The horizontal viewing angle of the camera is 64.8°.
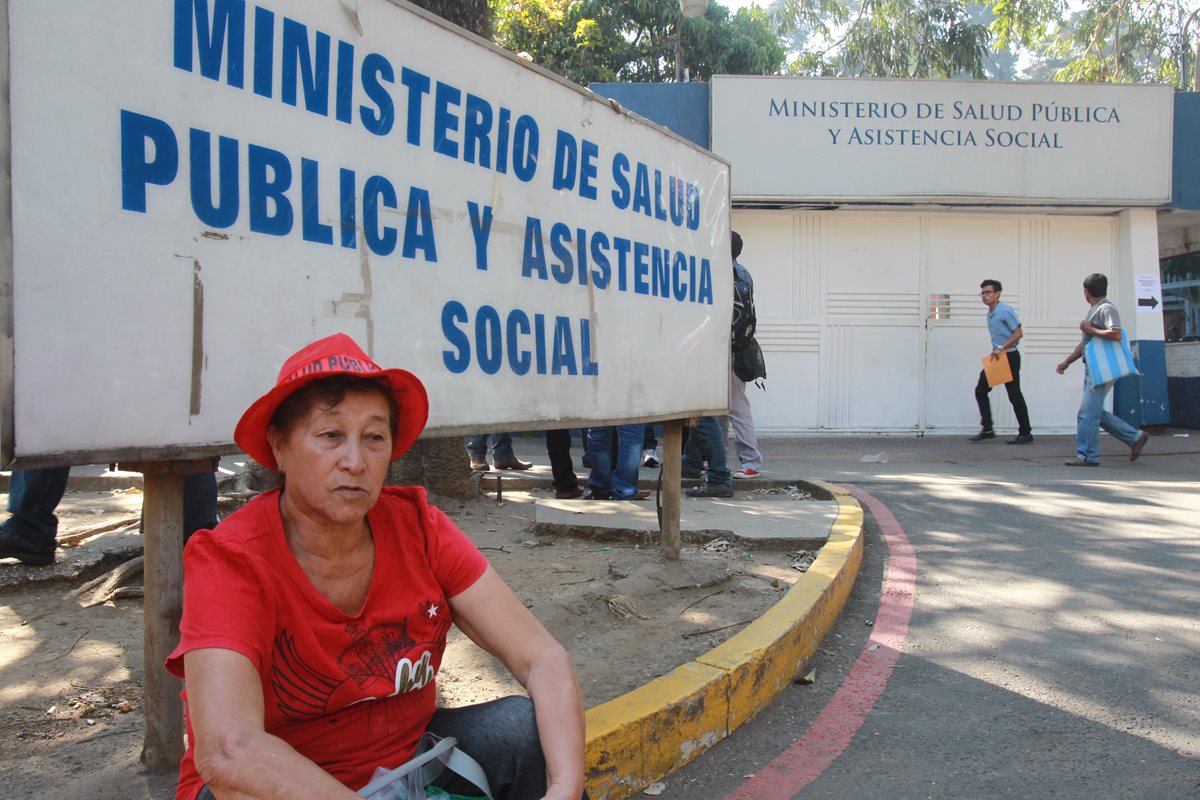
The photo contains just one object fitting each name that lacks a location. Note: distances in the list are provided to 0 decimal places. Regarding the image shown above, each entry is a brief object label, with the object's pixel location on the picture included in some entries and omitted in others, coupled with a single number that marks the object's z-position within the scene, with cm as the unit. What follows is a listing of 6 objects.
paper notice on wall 1183
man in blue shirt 1059
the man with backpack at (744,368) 693
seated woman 155
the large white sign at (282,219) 194
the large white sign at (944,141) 1156
